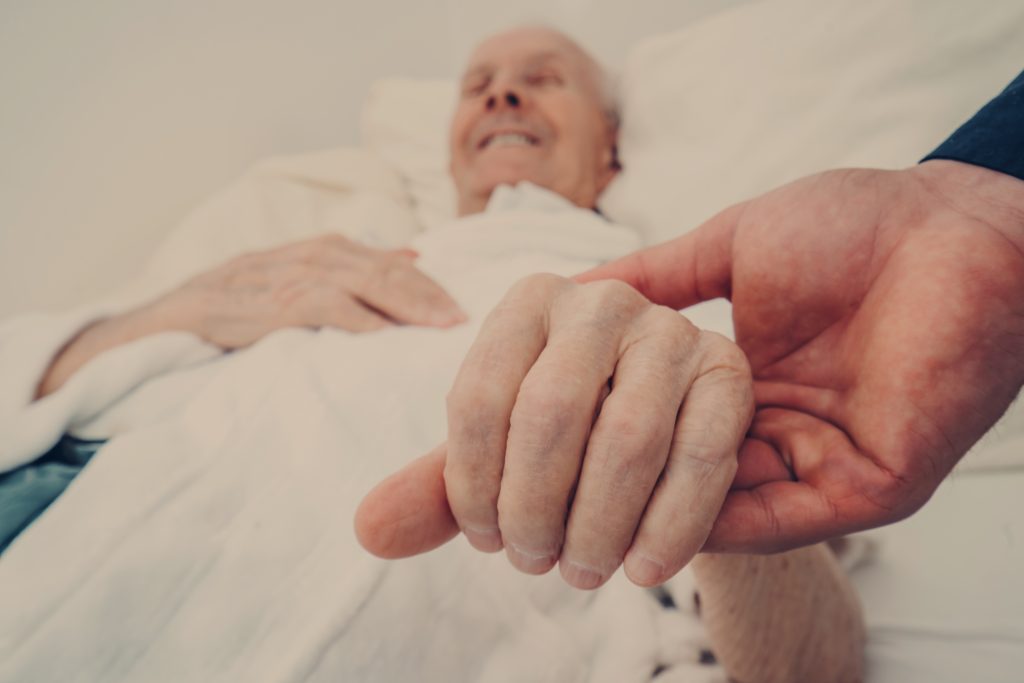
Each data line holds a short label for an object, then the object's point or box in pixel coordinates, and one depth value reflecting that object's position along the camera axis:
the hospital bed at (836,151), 0.55
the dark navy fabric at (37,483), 0.46
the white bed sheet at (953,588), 0.50
